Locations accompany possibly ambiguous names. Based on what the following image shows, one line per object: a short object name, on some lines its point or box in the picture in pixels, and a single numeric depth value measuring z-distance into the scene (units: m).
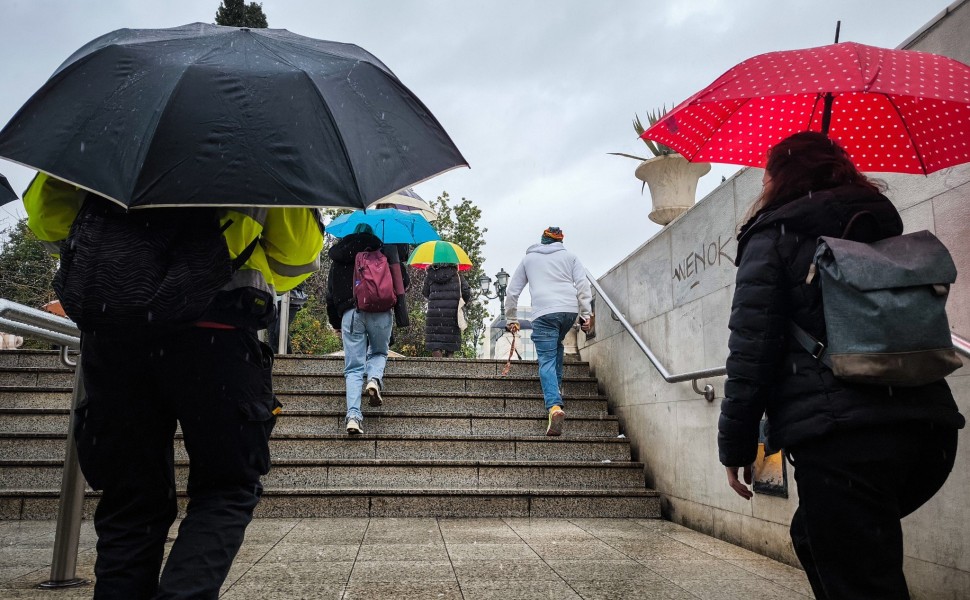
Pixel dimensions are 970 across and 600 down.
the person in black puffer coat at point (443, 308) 10.30
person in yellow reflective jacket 1.85
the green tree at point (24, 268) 14.10
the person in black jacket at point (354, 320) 6.38
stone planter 7.63
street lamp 16.50
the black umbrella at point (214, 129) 1.75
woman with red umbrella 1.73
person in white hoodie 6.54
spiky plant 7.59
